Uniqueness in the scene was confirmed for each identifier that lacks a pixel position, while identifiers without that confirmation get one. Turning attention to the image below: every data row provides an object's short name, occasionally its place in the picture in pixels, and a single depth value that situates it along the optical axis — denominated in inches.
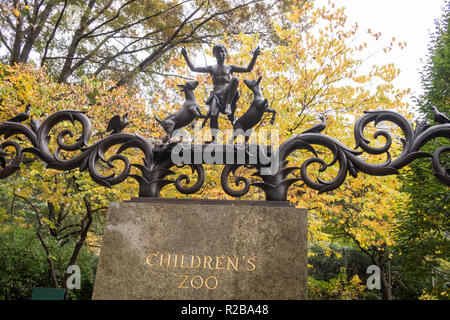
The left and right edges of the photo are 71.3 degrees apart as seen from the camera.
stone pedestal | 117.5
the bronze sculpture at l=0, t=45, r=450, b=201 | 133.3
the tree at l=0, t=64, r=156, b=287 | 336.5
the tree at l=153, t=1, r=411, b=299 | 315.0
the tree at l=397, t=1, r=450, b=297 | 378.0
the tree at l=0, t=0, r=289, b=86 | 457.4
